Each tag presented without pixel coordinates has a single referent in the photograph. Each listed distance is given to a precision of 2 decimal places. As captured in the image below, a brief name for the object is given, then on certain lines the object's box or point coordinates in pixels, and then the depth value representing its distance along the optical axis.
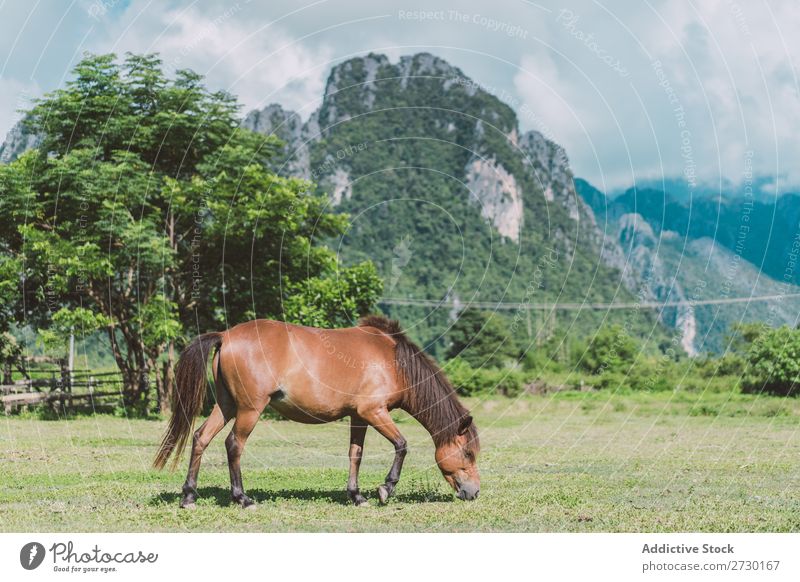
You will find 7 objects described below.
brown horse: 10.59
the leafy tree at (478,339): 50.50
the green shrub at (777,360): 35.00
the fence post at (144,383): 31.05
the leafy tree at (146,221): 27.23
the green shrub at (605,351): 51.00
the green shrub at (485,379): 40.72
